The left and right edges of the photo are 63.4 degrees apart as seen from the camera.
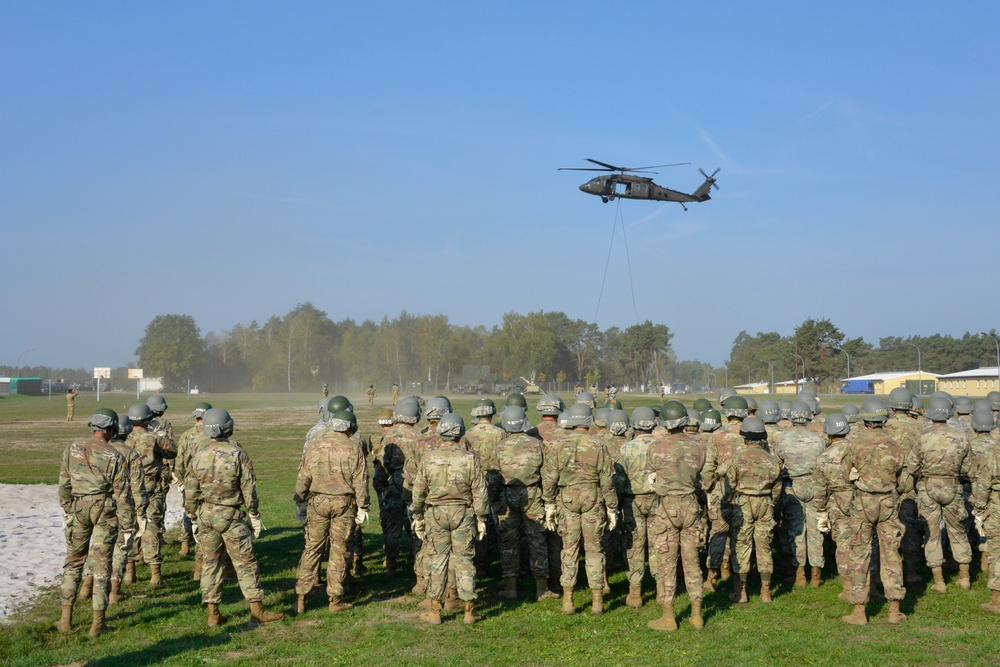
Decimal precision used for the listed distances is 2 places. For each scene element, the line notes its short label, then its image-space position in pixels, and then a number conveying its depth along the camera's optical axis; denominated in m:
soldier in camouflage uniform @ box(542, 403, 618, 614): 9.98
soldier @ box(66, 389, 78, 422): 48.13
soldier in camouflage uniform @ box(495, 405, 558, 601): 10.60
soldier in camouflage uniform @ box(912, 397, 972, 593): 10.94
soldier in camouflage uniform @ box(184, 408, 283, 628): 9.37
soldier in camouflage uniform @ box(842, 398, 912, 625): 9.45
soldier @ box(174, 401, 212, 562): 11.68
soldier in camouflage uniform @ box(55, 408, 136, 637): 9.20
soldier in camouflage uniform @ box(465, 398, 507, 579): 11.27
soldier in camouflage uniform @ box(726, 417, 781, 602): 10.14
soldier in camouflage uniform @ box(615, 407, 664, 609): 9.85
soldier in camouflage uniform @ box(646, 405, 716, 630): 9.37
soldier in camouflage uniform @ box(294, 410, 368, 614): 9.87
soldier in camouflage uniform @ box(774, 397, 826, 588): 11.12
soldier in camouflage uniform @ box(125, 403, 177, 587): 11.58
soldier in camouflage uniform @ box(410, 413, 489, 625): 9.64
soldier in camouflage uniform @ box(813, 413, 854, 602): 9.85
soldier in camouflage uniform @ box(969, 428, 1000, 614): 10.89
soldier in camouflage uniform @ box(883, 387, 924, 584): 11.36
